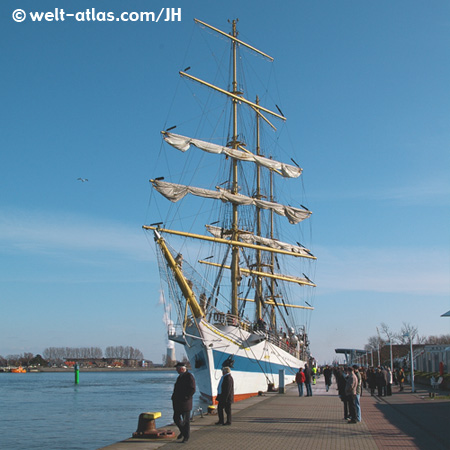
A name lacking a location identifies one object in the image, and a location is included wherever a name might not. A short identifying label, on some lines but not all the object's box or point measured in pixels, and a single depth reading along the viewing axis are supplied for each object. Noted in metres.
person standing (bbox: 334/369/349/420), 16.92
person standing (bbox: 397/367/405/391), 33.53
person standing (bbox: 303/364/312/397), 26.38
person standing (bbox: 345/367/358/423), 16.27
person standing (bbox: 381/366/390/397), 28.74
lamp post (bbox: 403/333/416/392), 34.24
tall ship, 31.97
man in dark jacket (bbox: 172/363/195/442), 12.40
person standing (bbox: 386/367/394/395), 29.33
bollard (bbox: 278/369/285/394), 29.84
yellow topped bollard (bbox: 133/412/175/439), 13.16
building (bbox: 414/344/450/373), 41.72
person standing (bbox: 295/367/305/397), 26.86
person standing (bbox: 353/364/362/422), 16.25
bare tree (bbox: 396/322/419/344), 34.62
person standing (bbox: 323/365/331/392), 32.75
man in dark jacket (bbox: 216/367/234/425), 14.84
